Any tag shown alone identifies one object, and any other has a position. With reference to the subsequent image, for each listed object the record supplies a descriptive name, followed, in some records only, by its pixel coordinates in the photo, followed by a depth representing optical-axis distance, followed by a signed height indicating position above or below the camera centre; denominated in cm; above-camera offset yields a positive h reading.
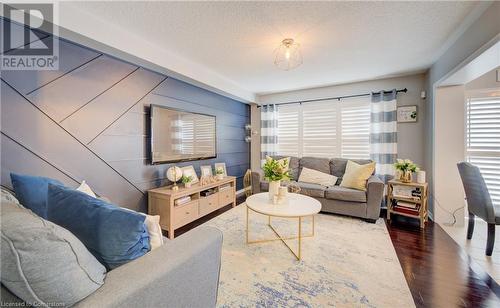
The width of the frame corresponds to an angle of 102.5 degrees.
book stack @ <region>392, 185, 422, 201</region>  281 -58
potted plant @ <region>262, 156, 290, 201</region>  235 -28
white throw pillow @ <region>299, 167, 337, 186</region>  346 -46
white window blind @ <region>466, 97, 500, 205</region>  283 +21
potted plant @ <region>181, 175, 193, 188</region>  282 -41
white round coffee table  197 -59
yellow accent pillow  308 -38
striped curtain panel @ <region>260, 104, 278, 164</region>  454 +49
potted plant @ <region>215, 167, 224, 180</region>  344 -38
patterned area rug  147 -106
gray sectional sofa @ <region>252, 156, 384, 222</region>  285 -64
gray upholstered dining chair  193 -48
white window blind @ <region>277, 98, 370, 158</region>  373 +46
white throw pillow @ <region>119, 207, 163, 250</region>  111 -46
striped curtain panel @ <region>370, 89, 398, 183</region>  342 +33
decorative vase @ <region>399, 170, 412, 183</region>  291 -35
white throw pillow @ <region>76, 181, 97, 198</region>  176 -33
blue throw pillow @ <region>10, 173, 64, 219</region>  138 -29
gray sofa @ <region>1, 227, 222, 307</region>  69 -50
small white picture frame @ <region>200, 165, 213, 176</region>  331 -32
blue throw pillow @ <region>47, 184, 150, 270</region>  85 -34
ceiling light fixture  232 +125
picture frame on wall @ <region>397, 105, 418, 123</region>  335 +65
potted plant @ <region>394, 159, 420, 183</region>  288 -25
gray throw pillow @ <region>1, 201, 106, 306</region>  56 -33
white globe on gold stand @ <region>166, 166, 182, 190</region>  271 -31
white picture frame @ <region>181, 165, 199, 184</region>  296 -32
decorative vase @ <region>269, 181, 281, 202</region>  234 -44
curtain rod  337 +106
